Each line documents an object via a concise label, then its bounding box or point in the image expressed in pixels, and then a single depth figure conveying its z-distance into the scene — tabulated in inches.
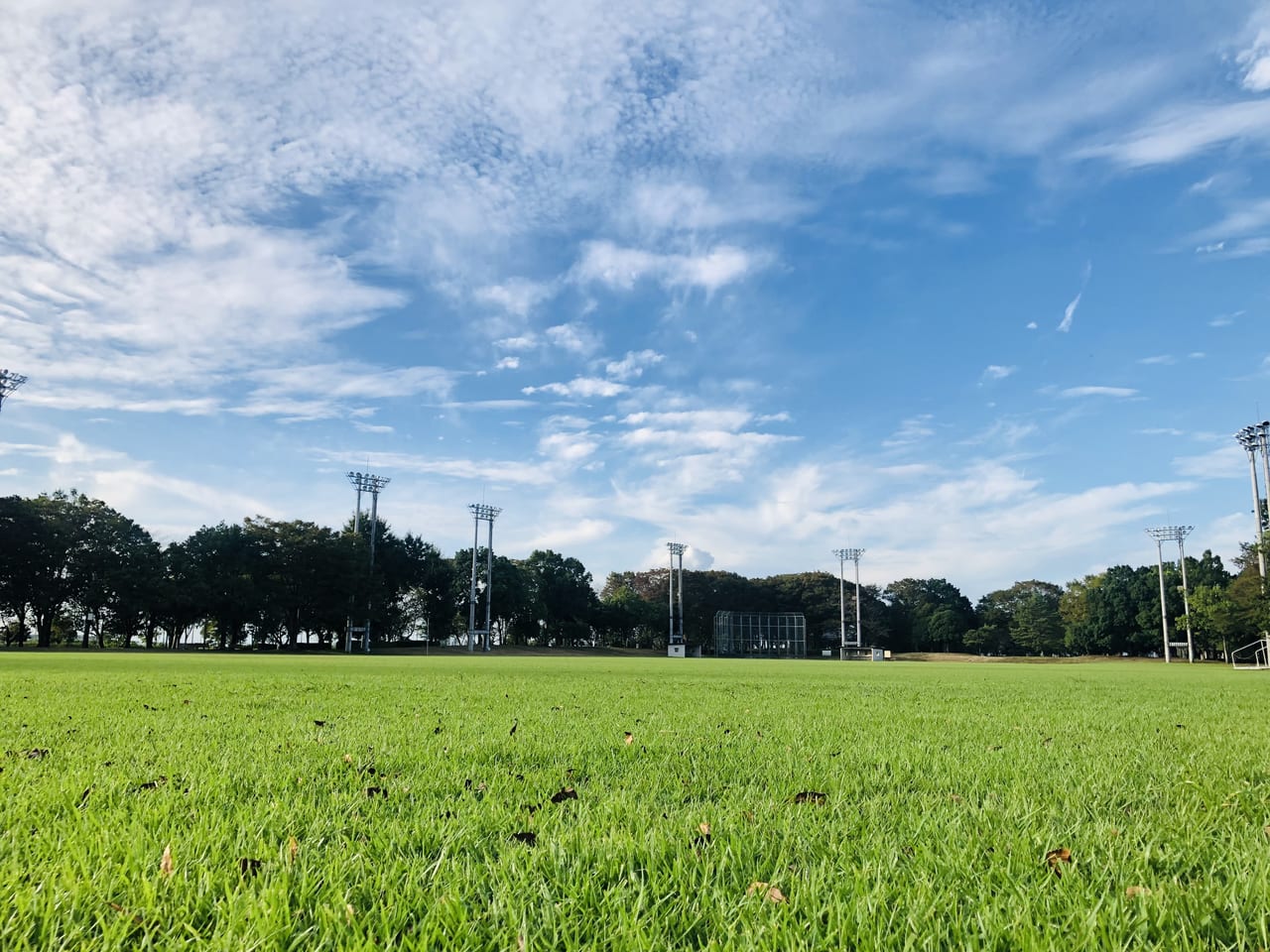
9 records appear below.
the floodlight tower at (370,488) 2877.7
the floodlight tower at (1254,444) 2372.0
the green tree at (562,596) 3545.8
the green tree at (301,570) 2596.0
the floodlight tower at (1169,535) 2960.1
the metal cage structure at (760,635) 3582.7
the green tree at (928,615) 3944.4
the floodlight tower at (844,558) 3828.7
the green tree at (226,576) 2434.8
